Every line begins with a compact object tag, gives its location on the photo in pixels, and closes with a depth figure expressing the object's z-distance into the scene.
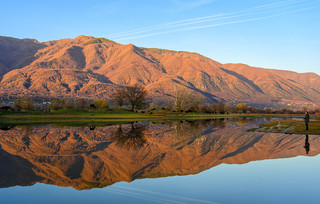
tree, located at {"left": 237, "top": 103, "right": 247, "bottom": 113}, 141.88
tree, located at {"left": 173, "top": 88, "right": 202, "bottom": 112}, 101.88
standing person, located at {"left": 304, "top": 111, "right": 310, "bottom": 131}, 33.92
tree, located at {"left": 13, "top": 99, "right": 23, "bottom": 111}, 76.66
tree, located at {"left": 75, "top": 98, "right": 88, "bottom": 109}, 108.62
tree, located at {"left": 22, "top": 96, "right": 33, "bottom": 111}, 79.69
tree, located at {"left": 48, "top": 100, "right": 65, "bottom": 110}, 100.72
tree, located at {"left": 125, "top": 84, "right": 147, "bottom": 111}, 95.45
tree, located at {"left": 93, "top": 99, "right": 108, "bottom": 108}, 101.32
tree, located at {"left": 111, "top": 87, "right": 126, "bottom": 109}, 96.19
